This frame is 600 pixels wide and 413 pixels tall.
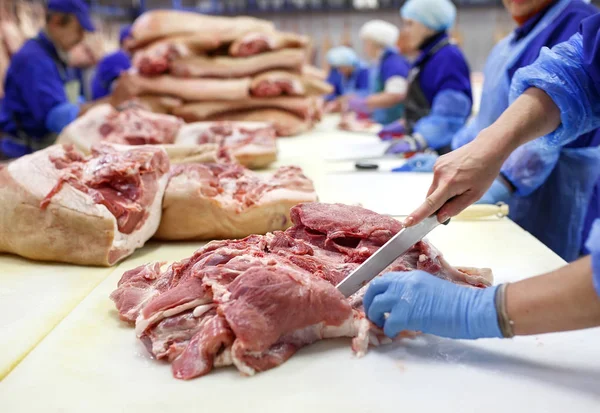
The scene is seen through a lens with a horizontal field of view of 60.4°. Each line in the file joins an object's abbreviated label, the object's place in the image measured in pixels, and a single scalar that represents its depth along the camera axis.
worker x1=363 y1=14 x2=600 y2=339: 1.13
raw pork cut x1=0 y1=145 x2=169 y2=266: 1.89
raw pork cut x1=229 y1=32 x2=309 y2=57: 4.86
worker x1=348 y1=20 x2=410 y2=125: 6.14
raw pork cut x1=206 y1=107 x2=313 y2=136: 4.86
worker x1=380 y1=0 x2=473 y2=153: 4.21
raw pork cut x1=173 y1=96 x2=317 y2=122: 4.59
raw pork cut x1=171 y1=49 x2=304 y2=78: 4.60
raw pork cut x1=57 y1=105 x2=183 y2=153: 3.29
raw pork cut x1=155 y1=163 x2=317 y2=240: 2.15
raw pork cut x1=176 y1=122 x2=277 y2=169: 3.45
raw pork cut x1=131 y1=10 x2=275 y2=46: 4.86
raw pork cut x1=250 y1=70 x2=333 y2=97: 4.80
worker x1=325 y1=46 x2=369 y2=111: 10.01
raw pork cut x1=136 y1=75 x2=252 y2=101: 4.52
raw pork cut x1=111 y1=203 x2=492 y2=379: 1.27
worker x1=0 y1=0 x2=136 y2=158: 4.51
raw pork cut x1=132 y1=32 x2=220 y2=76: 4.51
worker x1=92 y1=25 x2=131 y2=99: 6.69
